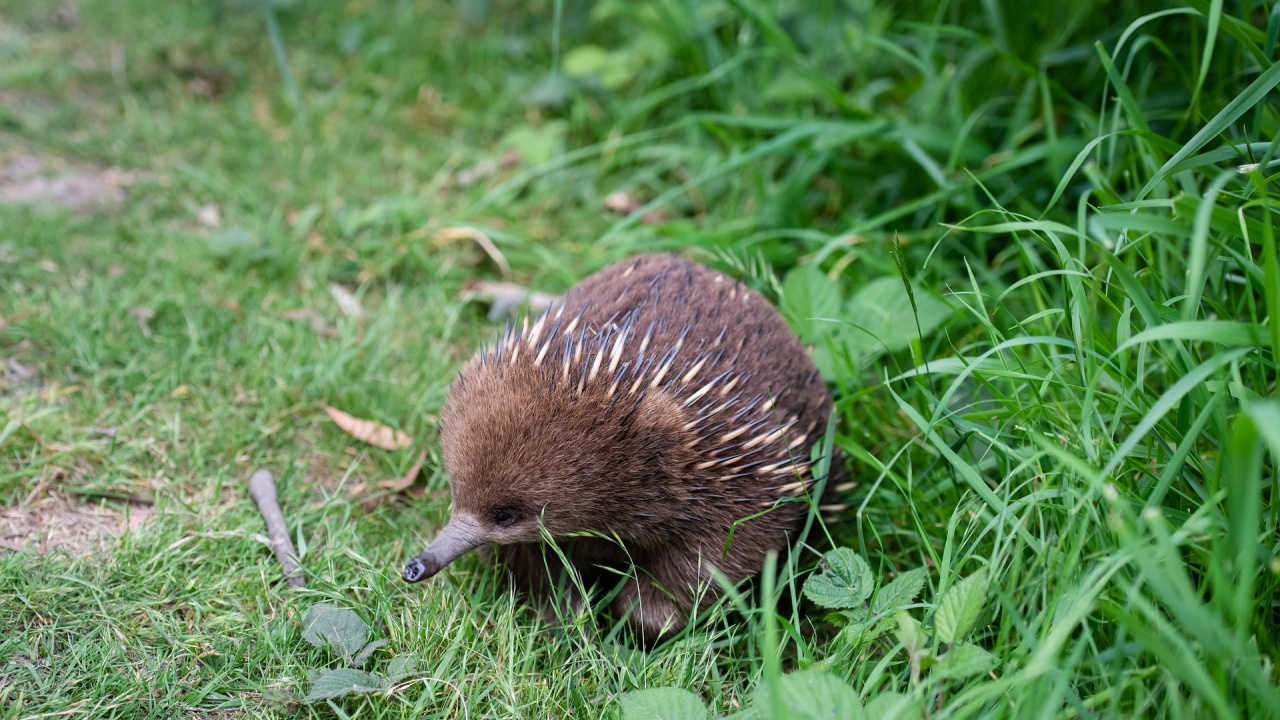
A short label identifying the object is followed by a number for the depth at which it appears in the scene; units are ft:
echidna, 6.07
